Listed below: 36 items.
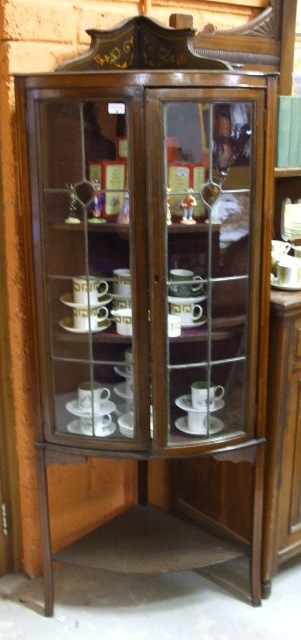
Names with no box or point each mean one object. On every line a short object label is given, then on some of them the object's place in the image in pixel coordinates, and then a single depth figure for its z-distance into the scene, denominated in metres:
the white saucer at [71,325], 1.72
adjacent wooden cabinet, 1.79
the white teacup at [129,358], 1.68
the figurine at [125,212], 1.58
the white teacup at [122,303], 1.67
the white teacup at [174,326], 1.69
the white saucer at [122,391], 1.76
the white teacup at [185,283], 1.66
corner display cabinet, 1.53
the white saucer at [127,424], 1.73
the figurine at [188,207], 1.62
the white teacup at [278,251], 1.95
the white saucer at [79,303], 1.71
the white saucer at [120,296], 1.67
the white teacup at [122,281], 1.64
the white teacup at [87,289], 1.69
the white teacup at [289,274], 1.87
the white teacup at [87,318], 1.71
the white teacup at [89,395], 1.77
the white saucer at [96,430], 1.75
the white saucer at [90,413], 1.78
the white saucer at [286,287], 1.87
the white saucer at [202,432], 1.77
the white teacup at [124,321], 1.68
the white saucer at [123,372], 1.72
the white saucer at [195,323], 1.73
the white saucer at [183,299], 1.70
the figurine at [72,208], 1.61
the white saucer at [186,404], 1.77
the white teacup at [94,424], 1.76
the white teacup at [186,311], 1.71
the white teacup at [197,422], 1.77
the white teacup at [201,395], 1.77
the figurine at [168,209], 1.57
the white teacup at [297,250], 2.03
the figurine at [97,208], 1.61
